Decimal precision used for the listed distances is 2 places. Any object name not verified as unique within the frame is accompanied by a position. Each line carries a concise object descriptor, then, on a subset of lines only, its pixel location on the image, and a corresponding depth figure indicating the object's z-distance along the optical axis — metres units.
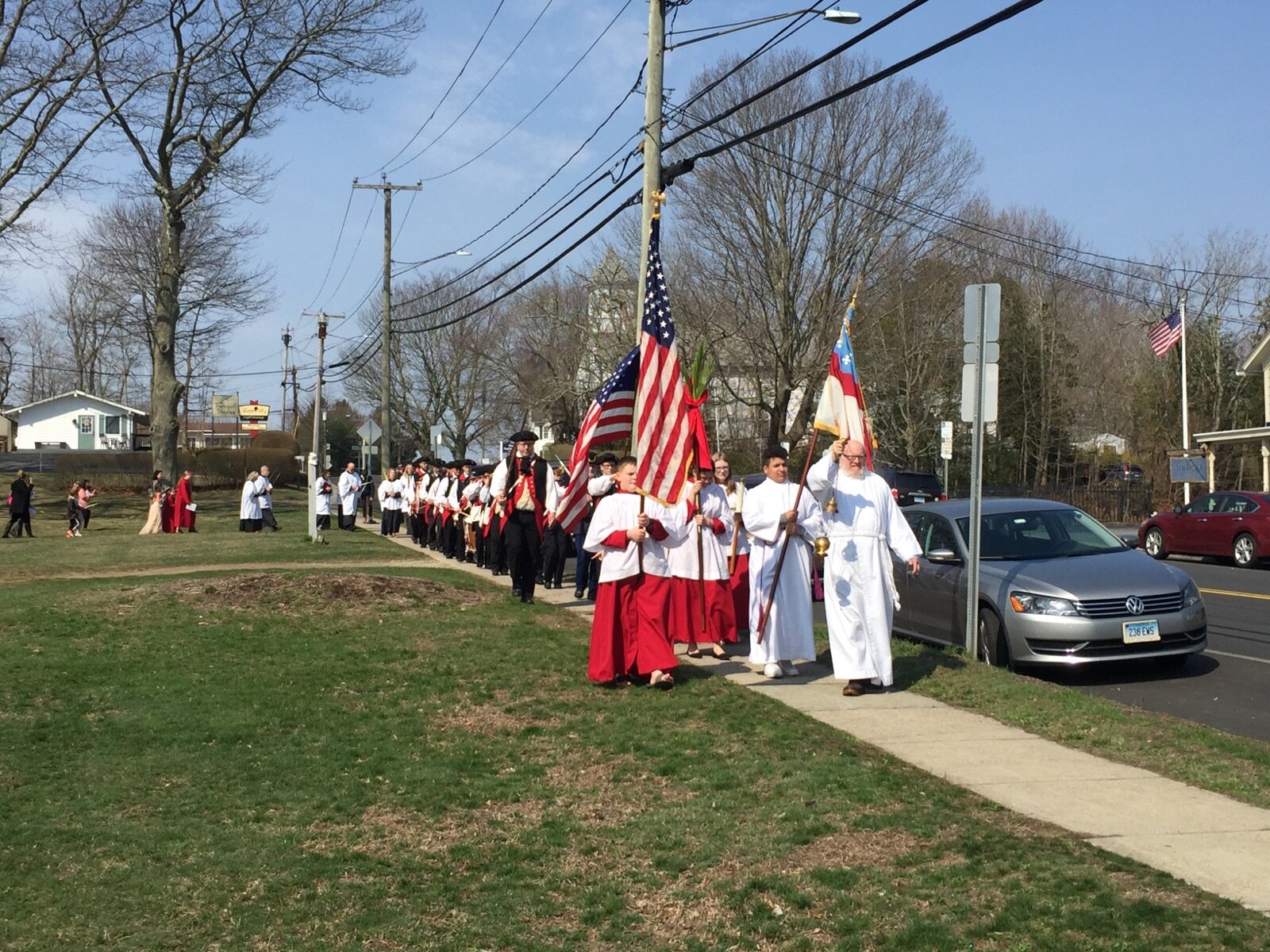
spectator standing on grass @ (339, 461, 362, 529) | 35.78
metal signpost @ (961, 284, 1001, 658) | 11.23
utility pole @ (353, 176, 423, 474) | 39.28
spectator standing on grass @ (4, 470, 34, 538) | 34.78
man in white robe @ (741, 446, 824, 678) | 10.62
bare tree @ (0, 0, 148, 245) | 34.28
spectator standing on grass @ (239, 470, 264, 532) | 35.75
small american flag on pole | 38.28
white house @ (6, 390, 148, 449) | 87.06
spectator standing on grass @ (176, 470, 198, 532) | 35.72
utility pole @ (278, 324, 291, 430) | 92.81
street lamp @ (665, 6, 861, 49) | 14.27
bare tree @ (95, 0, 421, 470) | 37.25
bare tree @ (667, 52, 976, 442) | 36.38
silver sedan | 11.08
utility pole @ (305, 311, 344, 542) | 27.05
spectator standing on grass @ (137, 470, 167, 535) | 35.25
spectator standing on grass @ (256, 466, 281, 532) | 35.84
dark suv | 32.69
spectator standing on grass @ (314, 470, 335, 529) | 35.16
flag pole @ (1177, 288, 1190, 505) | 42.00
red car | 24.83
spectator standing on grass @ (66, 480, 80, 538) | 35.72
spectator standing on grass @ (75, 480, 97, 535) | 36.56
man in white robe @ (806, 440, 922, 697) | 9.87
